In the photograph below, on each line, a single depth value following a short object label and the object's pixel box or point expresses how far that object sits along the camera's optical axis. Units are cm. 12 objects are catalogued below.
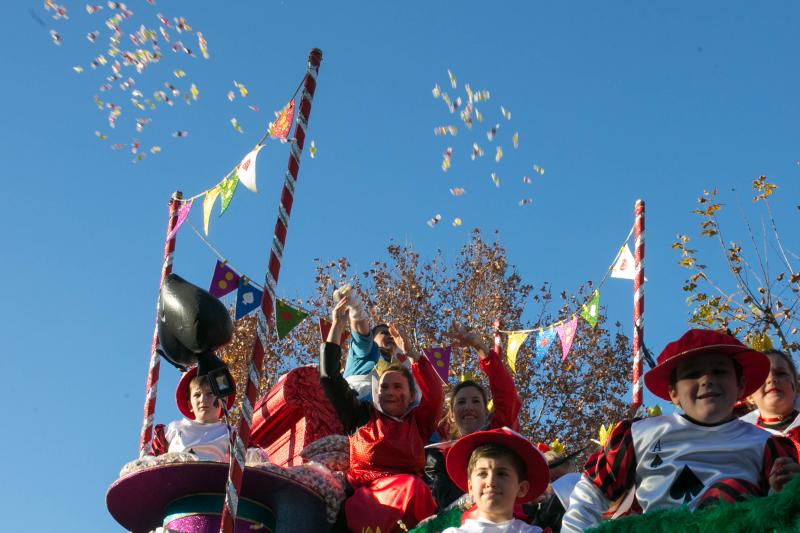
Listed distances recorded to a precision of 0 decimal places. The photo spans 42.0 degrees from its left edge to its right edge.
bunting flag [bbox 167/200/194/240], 983
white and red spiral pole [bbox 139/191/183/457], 841
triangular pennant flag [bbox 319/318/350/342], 1008
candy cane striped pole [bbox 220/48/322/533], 550
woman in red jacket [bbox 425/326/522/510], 693
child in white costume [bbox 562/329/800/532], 431
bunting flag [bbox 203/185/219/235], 945
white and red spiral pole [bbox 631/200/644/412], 852
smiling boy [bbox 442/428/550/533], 500
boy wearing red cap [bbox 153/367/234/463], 671
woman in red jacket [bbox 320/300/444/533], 635
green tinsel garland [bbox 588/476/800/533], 333
